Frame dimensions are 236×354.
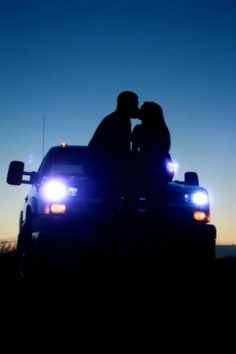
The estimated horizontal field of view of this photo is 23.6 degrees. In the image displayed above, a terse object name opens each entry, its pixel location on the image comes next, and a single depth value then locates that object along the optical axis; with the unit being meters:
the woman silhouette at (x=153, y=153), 6.12
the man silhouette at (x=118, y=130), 6.21
